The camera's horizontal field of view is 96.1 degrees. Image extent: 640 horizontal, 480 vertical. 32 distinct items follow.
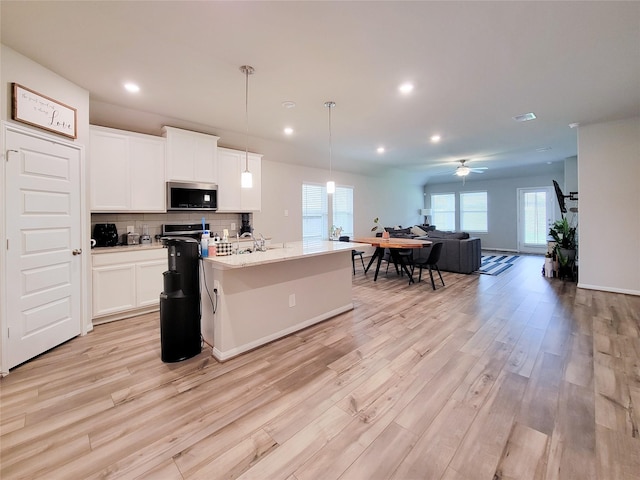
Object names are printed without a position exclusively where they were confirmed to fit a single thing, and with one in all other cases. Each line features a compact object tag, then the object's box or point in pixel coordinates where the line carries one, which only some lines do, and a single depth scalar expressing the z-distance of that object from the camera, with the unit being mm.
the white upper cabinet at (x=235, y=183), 4707
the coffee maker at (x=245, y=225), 5391
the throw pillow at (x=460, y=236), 6215
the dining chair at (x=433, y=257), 4844
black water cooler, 2492
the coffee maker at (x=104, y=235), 3684
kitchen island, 2533
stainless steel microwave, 4074
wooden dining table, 4891
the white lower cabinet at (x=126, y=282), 3281
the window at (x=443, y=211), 10719
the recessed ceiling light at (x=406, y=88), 3062
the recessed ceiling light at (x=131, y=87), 3010
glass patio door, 8758
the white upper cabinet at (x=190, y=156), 4066
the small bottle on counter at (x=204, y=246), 2656
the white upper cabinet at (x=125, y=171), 3461
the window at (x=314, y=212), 6826
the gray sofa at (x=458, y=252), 6016
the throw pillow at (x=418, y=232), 7498
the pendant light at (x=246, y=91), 2728
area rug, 6395
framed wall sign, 2400
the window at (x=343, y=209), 7590
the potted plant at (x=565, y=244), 5605
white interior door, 2404
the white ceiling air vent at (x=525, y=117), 4023
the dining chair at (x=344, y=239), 6164
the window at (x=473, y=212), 9961
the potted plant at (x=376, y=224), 8415
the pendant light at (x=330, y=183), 3568
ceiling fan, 7188
